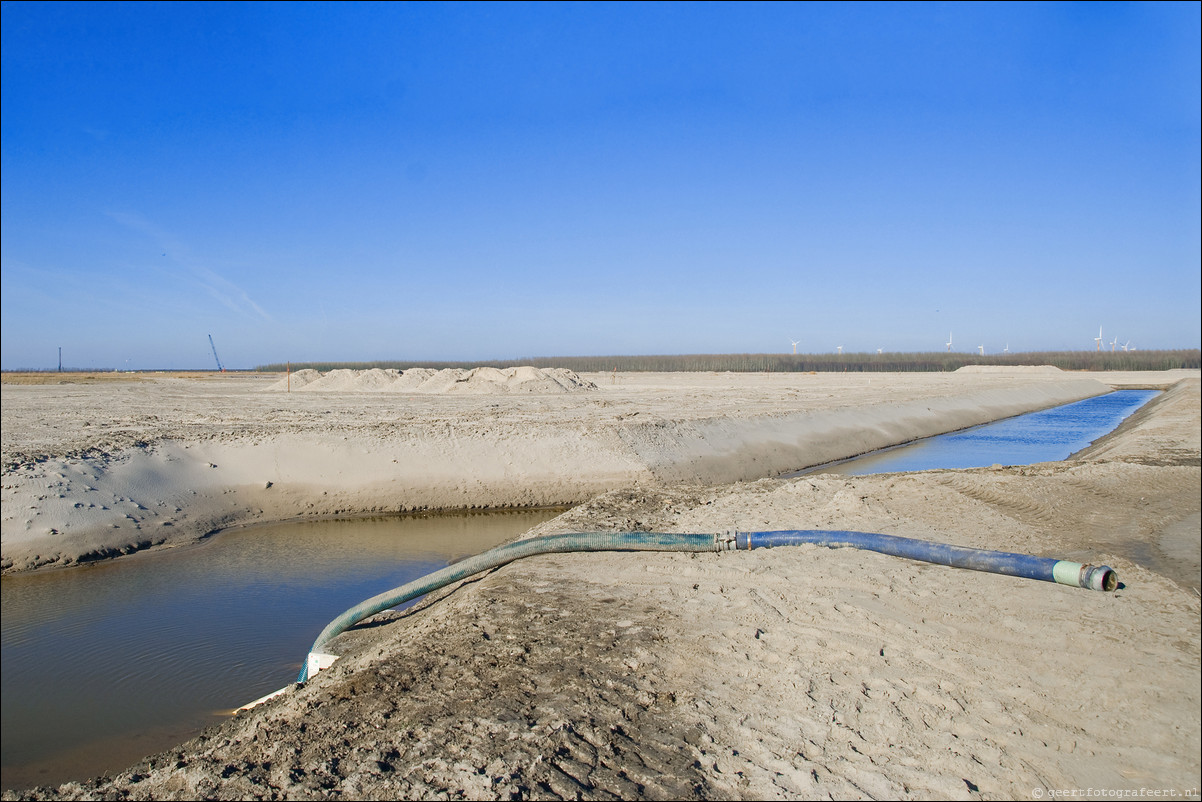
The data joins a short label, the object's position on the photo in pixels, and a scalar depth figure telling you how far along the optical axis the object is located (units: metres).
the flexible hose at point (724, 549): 5.71
